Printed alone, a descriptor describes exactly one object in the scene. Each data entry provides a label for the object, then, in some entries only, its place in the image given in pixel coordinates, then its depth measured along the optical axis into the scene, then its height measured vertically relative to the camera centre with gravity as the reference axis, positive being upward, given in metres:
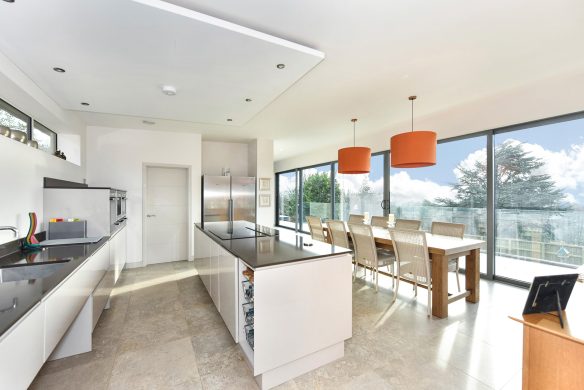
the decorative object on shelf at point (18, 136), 2.22 +0.53
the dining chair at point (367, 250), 3.33 -0.73
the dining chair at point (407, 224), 4.00 -0.44
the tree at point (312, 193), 7.38 +0.09
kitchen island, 1.69 -0.77
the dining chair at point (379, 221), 4.54 -0.45
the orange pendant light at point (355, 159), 3.89 +0.55
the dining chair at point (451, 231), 3.14 -0.49
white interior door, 5.03 -0.37
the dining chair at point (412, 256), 2.75 -0.68
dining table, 2.71 -0.78
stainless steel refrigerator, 5.24 -0.05
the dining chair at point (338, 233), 3.71 -0.55
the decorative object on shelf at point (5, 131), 2.08 +0.53
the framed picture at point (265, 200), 5.94 -0.10
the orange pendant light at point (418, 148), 2.80 +0.52
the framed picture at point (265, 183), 5.89 +0.29
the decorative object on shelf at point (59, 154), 3.31 +0.53
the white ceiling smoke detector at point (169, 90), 2.68 +1.11
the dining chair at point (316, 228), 4.17 -0.54
